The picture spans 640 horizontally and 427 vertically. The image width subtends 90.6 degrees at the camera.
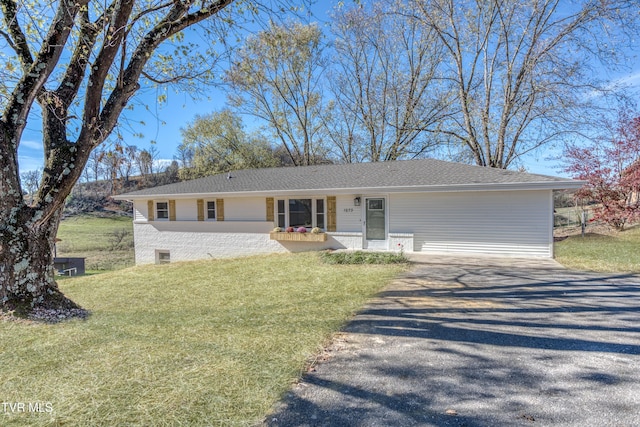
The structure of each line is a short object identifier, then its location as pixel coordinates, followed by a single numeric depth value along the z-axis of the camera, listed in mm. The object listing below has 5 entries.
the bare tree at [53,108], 3912
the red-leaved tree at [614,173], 12992
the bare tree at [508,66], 13422
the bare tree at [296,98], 19656
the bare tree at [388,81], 17422
